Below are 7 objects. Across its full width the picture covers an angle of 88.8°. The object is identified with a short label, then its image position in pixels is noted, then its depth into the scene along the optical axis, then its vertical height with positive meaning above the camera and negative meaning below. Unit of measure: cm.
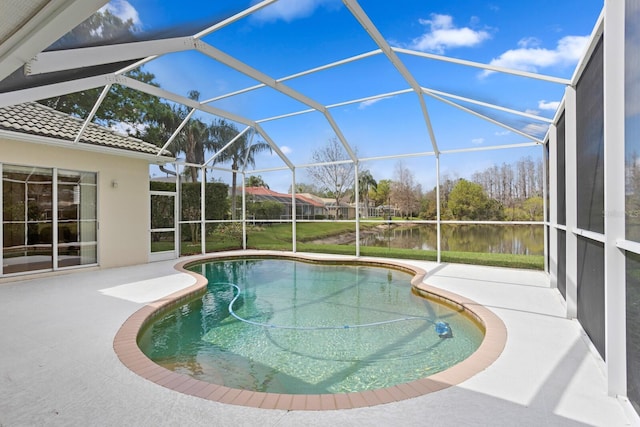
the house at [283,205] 1628 +47
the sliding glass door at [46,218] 790 -8
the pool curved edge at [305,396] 279 -160
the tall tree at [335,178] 1645 +183
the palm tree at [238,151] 1196 +264
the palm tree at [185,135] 1003 +273
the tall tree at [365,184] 1568 +146
